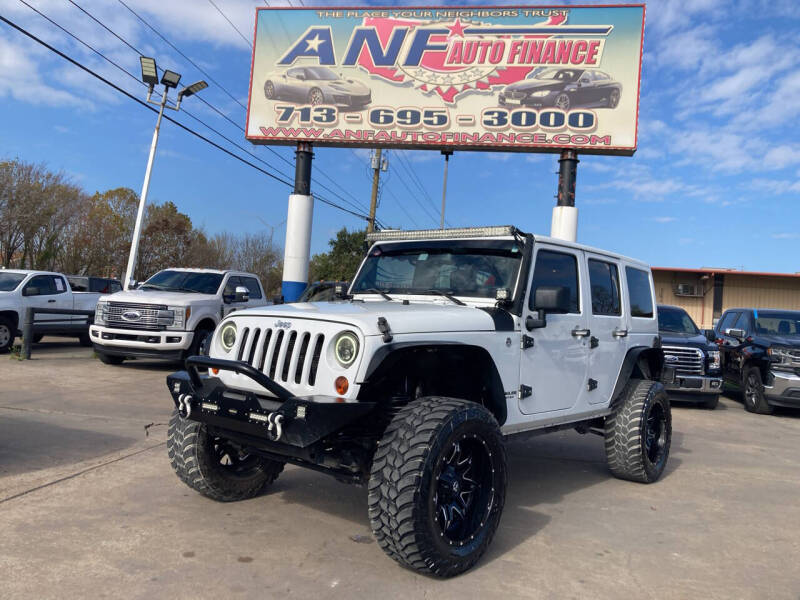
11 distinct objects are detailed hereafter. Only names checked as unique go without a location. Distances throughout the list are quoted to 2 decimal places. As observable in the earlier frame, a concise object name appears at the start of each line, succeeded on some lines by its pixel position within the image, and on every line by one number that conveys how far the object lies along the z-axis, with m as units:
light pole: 18.80
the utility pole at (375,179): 28.56
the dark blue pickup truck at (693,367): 10.06
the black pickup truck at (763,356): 9.98
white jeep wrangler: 3.25
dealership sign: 14.87
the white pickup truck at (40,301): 12.27
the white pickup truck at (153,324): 10.52
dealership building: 23.69
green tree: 31.25
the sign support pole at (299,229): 16.12
